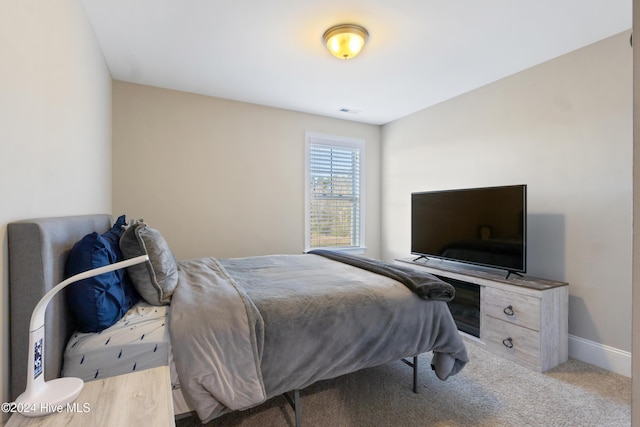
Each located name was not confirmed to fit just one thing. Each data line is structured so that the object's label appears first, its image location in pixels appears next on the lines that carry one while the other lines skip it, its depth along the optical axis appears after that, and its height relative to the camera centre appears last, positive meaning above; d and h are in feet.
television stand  7.48 -2.77
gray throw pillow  5.20 -1.01
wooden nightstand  2.63 -1.85
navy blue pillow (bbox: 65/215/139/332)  4.07 -1.11
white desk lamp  2.63 -1.63
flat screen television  8.43 -0.41
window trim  13.55 +1.89
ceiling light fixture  7.11 +4.19
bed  3.42 -1.80
